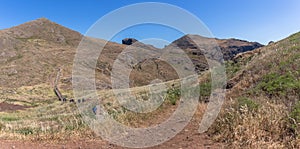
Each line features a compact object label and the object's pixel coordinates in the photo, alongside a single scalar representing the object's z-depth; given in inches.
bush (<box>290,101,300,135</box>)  210.7
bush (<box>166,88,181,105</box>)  464.8
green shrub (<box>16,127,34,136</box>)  332.8
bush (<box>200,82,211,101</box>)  485.4
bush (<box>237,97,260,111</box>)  276.0
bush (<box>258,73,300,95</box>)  343.9
